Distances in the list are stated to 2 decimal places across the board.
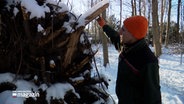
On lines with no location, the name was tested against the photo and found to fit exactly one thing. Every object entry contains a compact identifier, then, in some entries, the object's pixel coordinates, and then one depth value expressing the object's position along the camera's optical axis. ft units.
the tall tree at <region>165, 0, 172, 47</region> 49.20
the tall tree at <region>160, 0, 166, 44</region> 53.75
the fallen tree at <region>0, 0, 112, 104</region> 5.20
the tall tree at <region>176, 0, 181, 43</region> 56.30
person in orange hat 4.64
